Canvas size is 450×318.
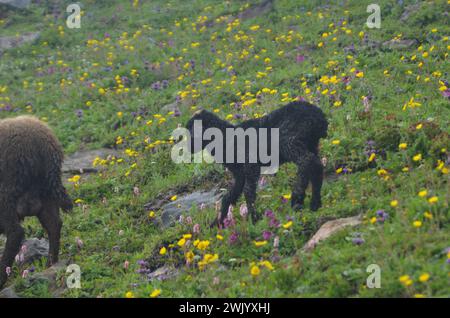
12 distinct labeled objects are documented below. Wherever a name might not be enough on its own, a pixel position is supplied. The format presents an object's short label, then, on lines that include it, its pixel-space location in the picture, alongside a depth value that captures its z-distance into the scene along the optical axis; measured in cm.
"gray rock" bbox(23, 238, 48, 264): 989
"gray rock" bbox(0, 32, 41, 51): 2078
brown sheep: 934
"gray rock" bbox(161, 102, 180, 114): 1455
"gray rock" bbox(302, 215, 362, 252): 789
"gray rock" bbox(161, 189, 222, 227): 1018
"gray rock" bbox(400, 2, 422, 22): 1525
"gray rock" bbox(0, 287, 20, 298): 884
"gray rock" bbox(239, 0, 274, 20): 1876
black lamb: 875
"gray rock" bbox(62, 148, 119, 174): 1328
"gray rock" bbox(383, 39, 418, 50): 1382
